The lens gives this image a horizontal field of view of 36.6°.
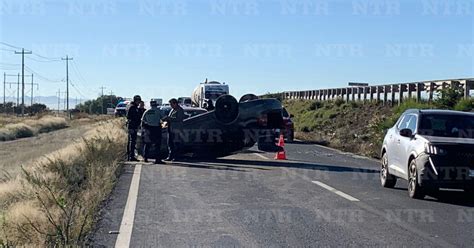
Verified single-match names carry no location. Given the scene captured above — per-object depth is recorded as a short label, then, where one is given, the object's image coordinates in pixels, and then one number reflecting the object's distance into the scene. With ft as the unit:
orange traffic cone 69.07
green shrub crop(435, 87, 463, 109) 96.21
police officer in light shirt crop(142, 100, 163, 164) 65.92
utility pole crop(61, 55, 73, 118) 344.90
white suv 40.01
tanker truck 158.75
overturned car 66.59
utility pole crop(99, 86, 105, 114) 447.26
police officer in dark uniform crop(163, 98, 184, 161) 66.98
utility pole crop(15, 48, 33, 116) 272.31
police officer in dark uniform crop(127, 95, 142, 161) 67.51
